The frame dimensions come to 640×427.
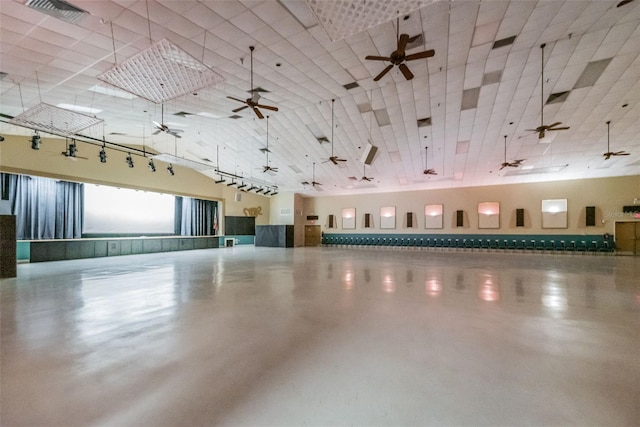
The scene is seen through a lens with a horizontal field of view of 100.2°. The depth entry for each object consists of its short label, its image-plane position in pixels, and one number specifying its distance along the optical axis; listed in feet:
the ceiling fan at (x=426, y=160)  37.70
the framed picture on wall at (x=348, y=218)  63.21
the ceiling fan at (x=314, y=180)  53.01
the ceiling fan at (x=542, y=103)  21.22
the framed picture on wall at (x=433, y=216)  54.34
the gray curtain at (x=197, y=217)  53.52
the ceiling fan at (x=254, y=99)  19.89
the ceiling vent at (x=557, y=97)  24.88
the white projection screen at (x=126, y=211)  40.60
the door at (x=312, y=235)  68.49
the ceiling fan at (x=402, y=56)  13.96
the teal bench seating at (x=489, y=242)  43.98
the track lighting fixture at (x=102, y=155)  32.56
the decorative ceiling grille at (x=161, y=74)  13.65
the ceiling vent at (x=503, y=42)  18.35
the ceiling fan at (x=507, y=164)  33.45
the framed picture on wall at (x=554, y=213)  45.65
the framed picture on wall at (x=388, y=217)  58.80
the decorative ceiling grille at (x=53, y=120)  19.30
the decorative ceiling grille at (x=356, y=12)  10.89
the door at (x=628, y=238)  42.24
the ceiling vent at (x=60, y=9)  11.50
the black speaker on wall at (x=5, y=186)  32.12
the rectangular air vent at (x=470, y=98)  25.04
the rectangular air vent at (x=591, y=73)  20.99
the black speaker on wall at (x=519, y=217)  48.19
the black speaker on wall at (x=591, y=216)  43.86
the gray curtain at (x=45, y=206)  33.24
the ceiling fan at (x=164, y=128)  26.74
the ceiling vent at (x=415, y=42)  17.51
